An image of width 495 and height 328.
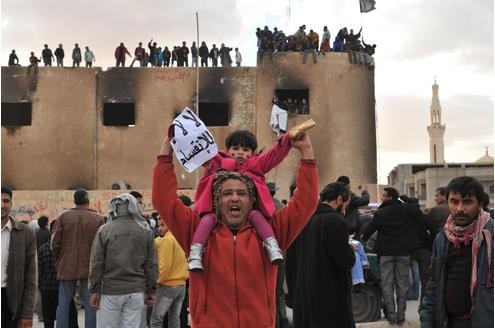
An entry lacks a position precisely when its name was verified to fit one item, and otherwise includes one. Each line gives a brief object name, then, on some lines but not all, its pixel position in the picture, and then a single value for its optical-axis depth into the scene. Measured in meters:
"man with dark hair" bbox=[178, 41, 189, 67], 30.55
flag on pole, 22.31
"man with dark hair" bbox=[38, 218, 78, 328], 8.94
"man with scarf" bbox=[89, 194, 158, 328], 6.89
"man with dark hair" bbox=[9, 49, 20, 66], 30.56
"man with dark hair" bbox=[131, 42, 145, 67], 30.72
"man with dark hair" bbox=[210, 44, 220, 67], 30.33
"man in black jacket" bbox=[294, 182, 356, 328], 5.87
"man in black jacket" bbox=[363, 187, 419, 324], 9.04
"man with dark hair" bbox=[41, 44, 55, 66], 30.78
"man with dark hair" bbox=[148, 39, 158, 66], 30.77
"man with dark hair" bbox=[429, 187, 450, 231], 9.94
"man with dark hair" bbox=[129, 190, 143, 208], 9.74
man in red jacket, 3.61
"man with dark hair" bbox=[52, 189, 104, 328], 8.13
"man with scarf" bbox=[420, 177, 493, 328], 4.22
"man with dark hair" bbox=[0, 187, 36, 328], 5.35
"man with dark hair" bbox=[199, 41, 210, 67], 30.30
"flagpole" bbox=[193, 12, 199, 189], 29.18
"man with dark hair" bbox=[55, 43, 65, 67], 30.73
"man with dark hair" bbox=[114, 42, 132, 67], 30.64
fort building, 29.70
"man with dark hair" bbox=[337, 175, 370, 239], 9.21
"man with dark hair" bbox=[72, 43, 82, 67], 30.69
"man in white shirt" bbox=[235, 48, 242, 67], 30.61
